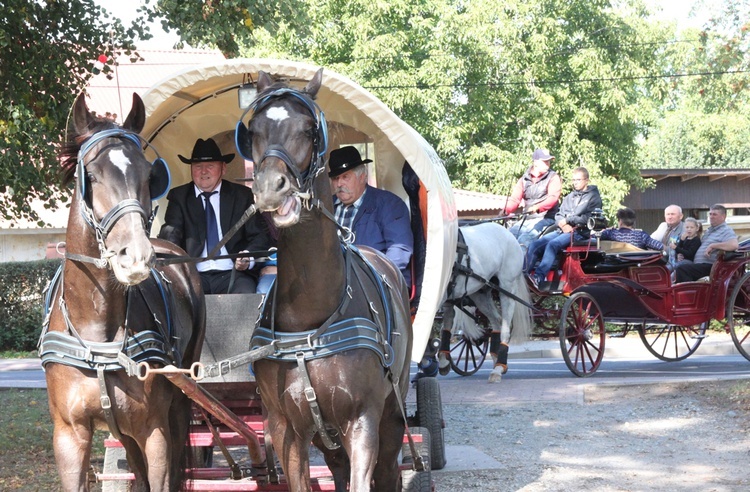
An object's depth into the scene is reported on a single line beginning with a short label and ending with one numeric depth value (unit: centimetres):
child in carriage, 1405
